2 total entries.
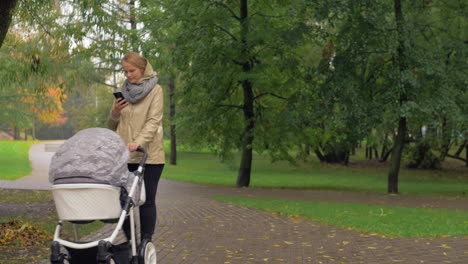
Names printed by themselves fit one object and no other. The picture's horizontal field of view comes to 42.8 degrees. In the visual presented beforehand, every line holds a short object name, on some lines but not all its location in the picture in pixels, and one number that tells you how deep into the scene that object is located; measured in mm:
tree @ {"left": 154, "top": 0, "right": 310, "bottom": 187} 19031
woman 5496
